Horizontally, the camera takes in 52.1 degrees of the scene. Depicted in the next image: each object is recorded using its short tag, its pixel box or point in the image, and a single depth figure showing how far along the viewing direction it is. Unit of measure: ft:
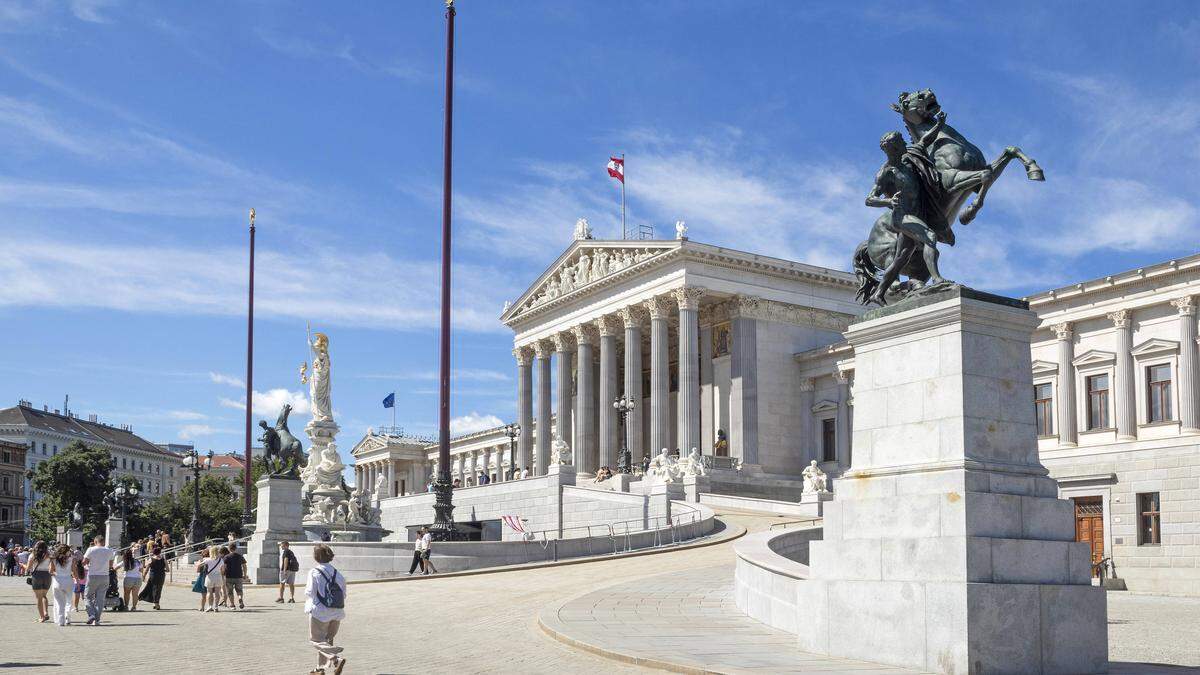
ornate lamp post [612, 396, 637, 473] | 187.52
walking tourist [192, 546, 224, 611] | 81.87
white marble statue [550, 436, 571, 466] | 196.66
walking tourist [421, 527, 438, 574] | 98.53
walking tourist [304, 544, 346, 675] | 42.52
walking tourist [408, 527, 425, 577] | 98.53
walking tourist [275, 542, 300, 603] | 87.35
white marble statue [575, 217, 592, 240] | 250.57
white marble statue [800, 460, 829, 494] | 158.73
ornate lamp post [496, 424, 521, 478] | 223.10
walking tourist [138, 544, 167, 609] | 87.45
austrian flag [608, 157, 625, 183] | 235.81
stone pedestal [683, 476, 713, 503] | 170.40
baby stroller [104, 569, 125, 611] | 83.80
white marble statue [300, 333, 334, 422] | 148.46
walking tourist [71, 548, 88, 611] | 80.79
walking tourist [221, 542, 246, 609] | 83.10
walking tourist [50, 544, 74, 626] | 71.72
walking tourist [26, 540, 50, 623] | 75.82
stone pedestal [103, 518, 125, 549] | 185.61
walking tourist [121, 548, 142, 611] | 84.33
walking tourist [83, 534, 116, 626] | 72.74
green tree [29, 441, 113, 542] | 307.78
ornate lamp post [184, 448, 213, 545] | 155.74
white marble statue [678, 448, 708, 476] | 188.85
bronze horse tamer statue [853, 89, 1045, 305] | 46.16
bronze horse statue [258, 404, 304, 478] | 129.39
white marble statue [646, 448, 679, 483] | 172.55
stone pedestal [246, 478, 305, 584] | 109.09
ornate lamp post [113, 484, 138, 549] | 197.80
